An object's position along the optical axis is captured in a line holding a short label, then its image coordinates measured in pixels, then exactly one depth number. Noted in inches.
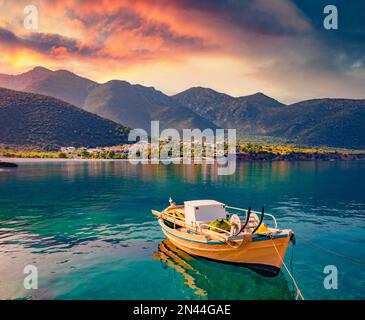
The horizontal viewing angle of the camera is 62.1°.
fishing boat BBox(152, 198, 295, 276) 825.5
